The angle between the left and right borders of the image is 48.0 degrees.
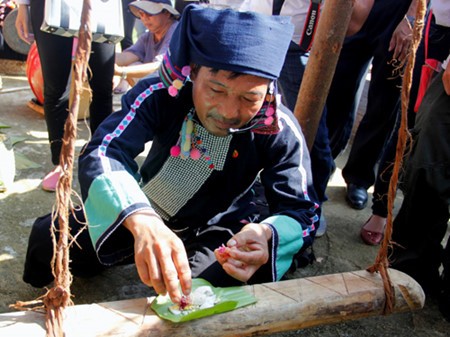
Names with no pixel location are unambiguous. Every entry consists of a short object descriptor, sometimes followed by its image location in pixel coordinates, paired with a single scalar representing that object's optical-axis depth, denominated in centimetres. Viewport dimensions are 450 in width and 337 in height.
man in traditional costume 153
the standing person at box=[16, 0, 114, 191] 276
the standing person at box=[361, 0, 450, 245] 221
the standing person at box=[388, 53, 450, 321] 209
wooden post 213
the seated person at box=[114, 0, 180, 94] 420
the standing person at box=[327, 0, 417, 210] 291
